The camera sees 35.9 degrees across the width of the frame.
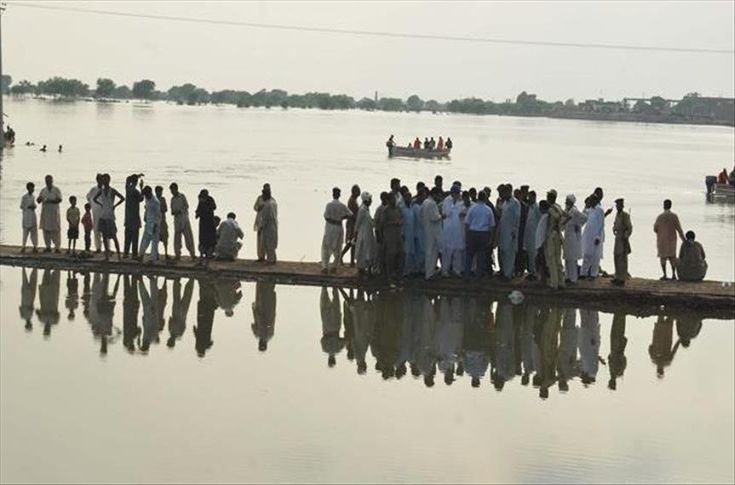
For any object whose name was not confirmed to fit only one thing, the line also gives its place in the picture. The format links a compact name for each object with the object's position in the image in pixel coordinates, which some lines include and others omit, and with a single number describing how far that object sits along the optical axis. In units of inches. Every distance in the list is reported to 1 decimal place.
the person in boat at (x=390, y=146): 2472.7
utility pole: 1960.4
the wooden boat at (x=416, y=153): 2477.9
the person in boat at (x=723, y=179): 1554.7
